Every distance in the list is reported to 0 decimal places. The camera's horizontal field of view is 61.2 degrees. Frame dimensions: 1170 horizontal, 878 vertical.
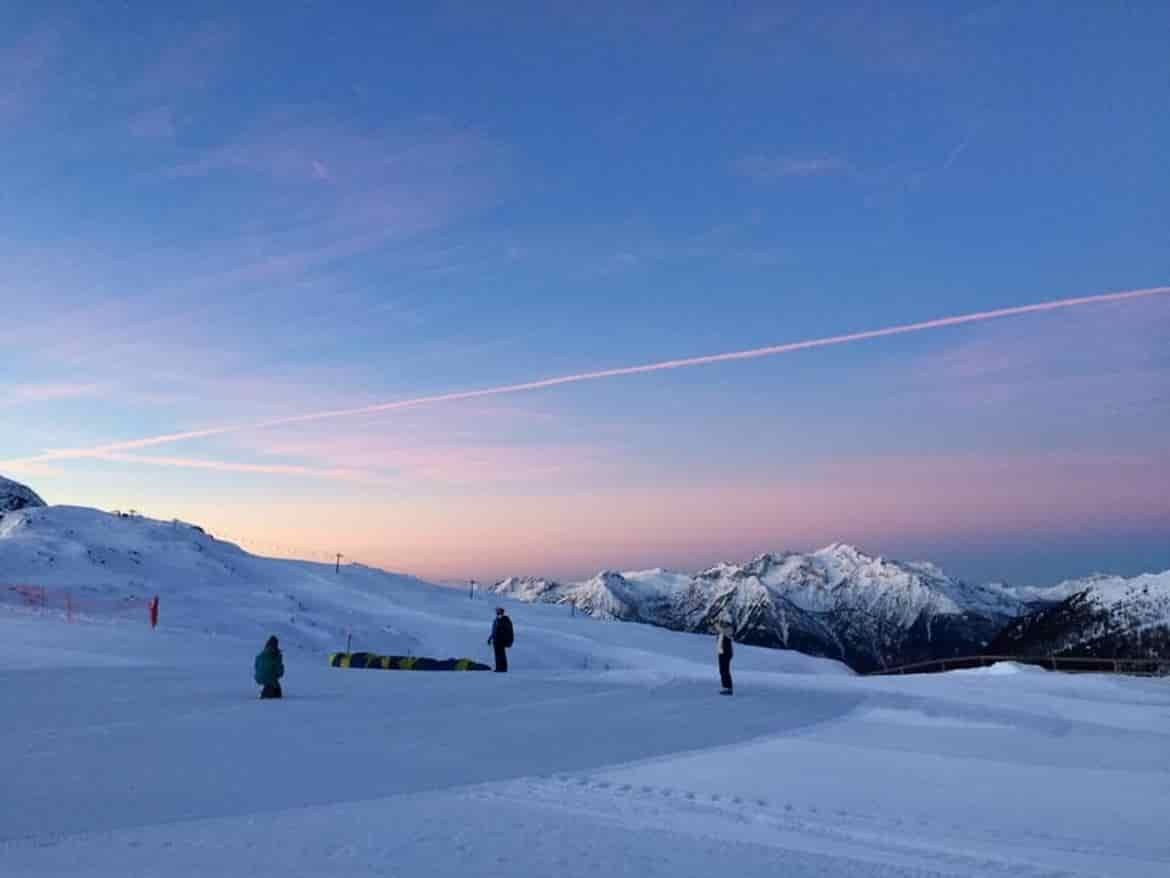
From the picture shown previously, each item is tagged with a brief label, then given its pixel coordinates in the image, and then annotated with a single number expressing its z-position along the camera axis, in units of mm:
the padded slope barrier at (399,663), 28281
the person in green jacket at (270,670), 18606
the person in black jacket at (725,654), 22578
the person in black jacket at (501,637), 25156
